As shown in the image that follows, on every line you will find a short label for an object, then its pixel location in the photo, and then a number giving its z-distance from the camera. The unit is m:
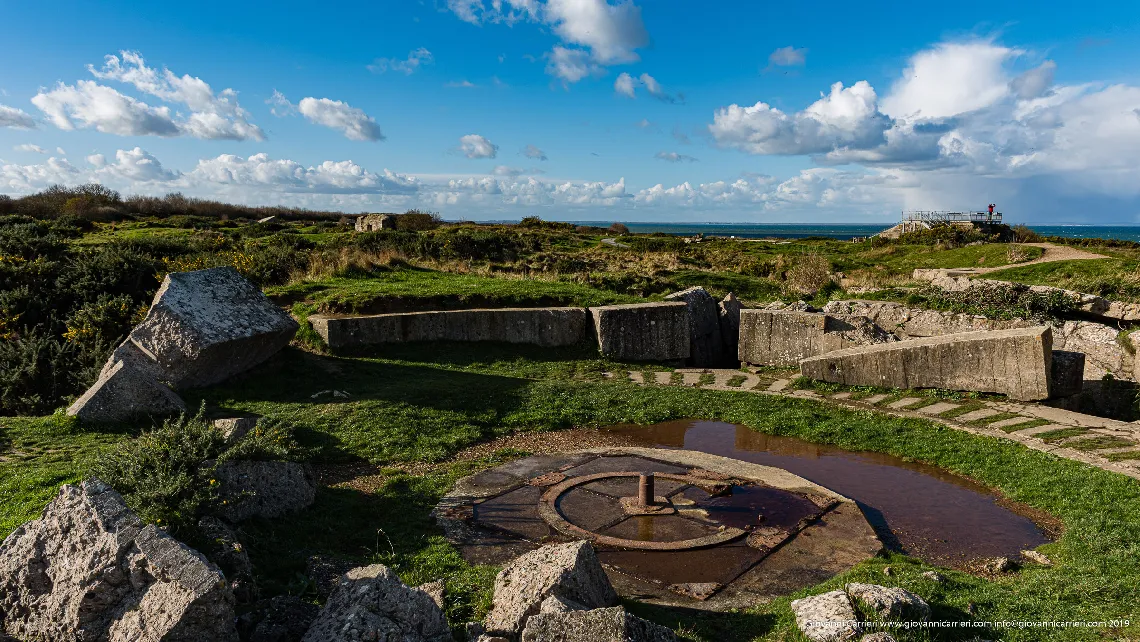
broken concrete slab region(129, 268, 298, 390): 10.09
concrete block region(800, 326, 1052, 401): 10.48
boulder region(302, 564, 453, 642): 3.80
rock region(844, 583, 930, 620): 4.31
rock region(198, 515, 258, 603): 4.82
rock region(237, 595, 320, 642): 4.18
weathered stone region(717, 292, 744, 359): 16.31
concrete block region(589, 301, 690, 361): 14.54
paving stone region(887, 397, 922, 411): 10.91
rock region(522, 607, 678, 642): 3.71
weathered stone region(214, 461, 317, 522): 6.15
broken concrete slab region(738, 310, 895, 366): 13.48
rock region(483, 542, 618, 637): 4.31
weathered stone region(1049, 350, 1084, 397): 10.78
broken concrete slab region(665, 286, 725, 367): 15.60
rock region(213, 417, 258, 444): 7.26
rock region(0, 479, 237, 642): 3.82
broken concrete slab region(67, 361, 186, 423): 8.54
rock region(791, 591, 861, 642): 4.22
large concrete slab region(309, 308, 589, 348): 14.05
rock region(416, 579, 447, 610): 4.74
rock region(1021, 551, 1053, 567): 5.84
